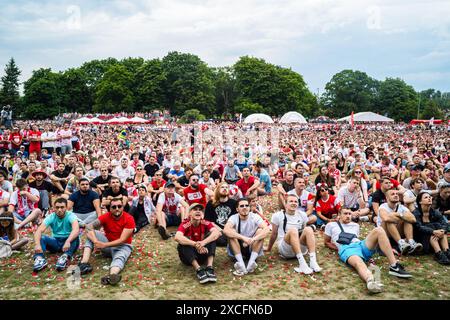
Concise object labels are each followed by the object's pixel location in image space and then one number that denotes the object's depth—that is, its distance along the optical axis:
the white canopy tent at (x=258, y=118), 38.27
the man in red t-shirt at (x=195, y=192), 8.36
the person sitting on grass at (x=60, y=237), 5.98
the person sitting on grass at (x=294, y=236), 5.71
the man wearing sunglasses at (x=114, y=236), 5.98
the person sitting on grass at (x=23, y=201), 8.15
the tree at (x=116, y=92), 67.44
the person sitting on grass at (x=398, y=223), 6.18
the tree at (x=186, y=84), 65.12
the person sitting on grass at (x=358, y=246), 5.31
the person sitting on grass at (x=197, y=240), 5.67
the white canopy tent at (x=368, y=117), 45.94
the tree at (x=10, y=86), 74.00
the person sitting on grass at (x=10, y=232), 6.70
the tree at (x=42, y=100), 73.62
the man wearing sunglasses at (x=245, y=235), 5.76
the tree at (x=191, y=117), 51.92
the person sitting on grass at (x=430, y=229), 6.05
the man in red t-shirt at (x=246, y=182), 9.41
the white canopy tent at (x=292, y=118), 39.33
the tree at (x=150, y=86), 66.31
